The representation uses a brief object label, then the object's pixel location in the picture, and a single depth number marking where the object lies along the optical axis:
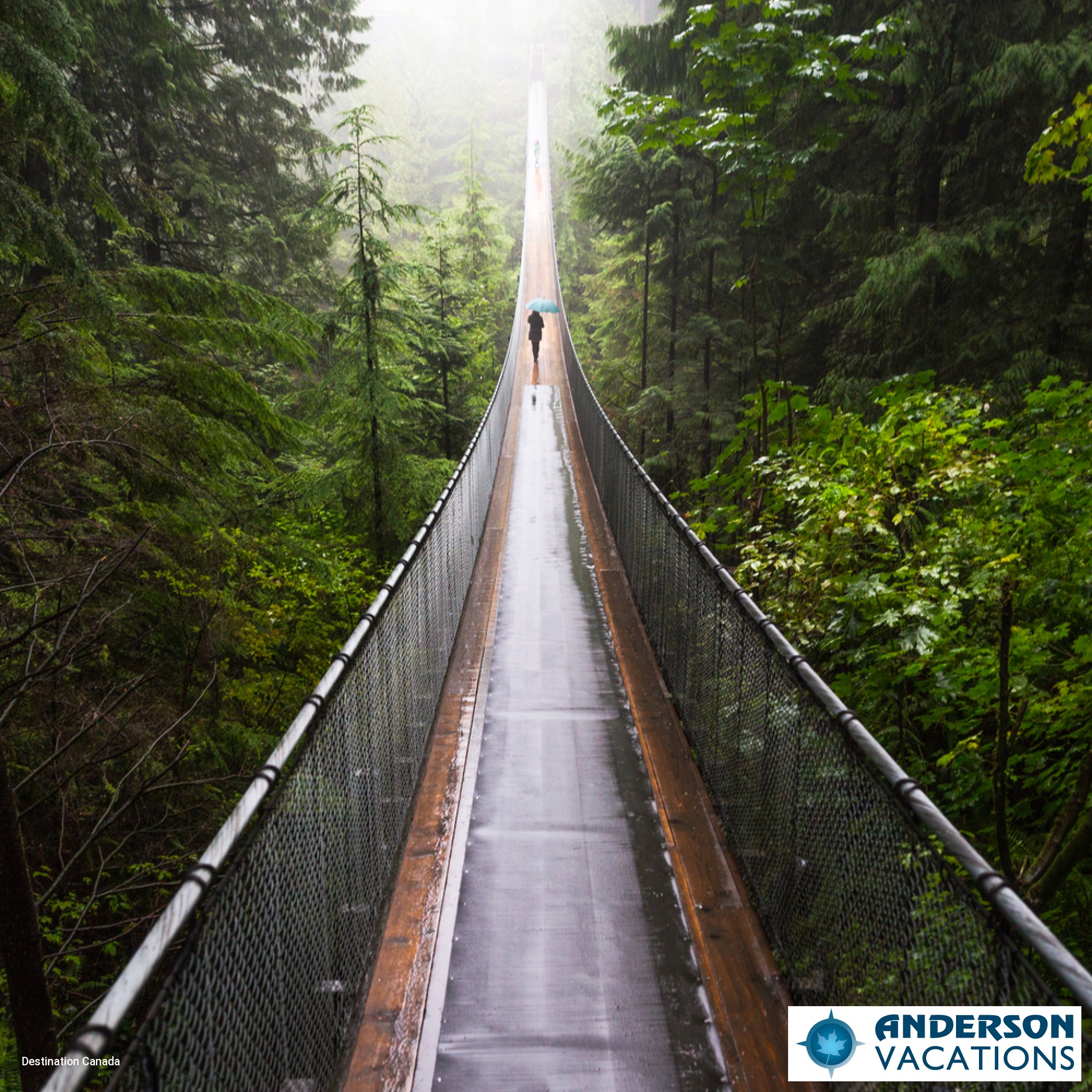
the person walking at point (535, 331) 20.69
